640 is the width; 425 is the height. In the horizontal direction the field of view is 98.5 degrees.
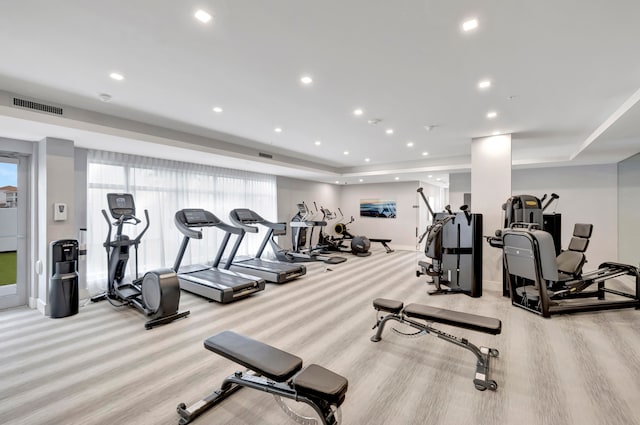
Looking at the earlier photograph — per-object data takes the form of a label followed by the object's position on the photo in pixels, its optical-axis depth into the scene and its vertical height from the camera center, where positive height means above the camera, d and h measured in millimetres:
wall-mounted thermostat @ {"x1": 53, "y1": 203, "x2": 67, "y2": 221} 4020 -43
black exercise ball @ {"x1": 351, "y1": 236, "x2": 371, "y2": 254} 8828 -1063
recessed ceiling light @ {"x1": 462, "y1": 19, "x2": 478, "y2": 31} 2157 +1500
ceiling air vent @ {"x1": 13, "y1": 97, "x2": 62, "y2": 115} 3315 +1286
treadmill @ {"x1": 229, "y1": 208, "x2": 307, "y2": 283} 5555 -1231
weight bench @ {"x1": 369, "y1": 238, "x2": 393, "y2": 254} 9601 -1071
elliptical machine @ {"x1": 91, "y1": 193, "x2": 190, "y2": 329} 3623 -1082
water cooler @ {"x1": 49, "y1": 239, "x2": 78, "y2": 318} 3805 -992
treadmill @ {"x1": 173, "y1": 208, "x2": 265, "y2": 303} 4395 -1209
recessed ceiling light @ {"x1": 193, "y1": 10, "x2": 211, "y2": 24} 2049 +1473
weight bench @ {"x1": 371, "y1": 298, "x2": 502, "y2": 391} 2367 -1070
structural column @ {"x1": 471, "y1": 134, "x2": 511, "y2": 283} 5141 +475
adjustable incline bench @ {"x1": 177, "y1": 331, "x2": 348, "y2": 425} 1551 -1025
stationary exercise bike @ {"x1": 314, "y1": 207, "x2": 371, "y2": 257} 8859 -1031
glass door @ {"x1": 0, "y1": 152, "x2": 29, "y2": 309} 4223 -303
